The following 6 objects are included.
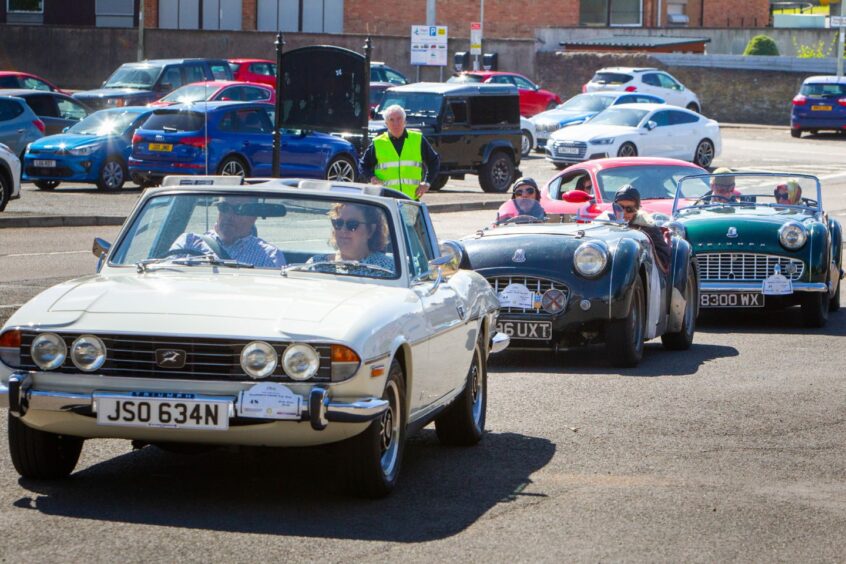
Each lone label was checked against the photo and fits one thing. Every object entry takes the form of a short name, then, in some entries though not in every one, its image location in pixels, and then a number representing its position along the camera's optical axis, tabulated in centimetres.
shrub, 6216
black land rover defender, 3069
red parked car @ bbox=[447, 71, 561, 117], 4759
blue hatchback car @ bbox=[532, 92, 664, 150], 4081
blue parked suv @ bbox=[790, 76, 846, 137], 4750
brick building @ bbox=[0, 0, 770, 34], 6525
